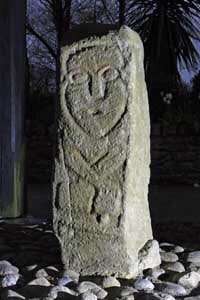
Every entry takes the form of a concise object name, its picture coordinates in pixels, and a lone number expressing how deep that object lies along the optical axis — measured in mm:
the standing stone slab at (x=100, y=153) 3150
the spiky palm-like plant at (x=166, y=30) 9258
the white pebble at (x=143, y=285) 3010
